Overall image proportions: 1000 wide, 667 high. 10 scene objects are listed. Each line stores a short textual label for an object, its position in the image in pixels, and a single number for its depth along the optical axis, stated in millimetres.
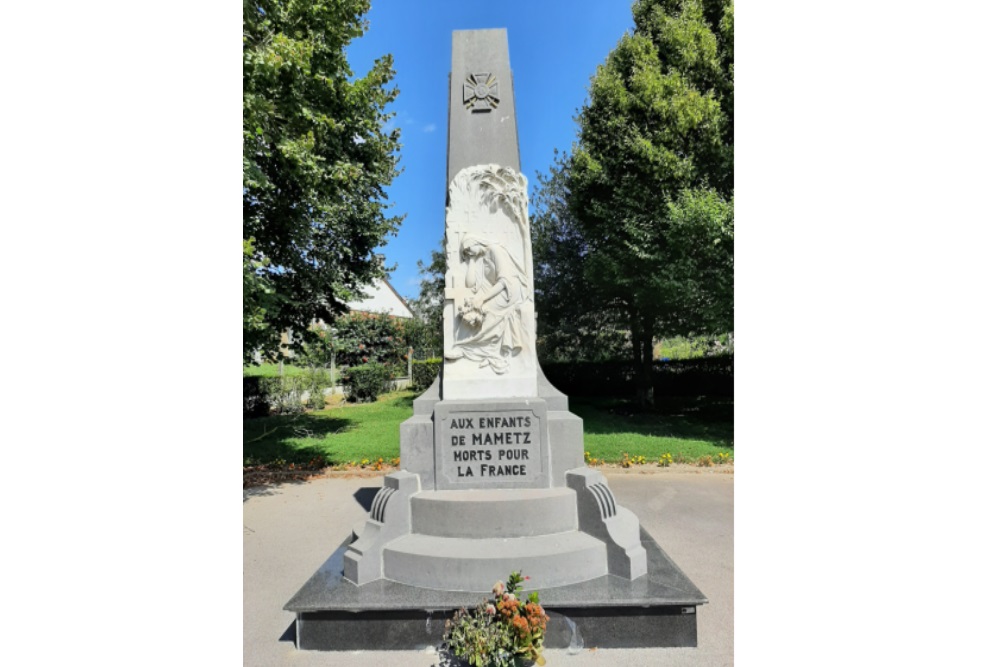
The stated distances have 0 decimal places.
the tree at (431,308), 24256
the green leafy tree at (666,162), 12195
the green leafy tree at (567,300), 17781
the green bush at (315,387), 17891
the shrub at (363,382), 20109
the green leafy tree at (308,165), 7535
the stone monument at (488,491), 3900
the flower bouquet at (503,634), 3354
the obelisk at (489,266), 5297
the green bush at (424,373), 22734
